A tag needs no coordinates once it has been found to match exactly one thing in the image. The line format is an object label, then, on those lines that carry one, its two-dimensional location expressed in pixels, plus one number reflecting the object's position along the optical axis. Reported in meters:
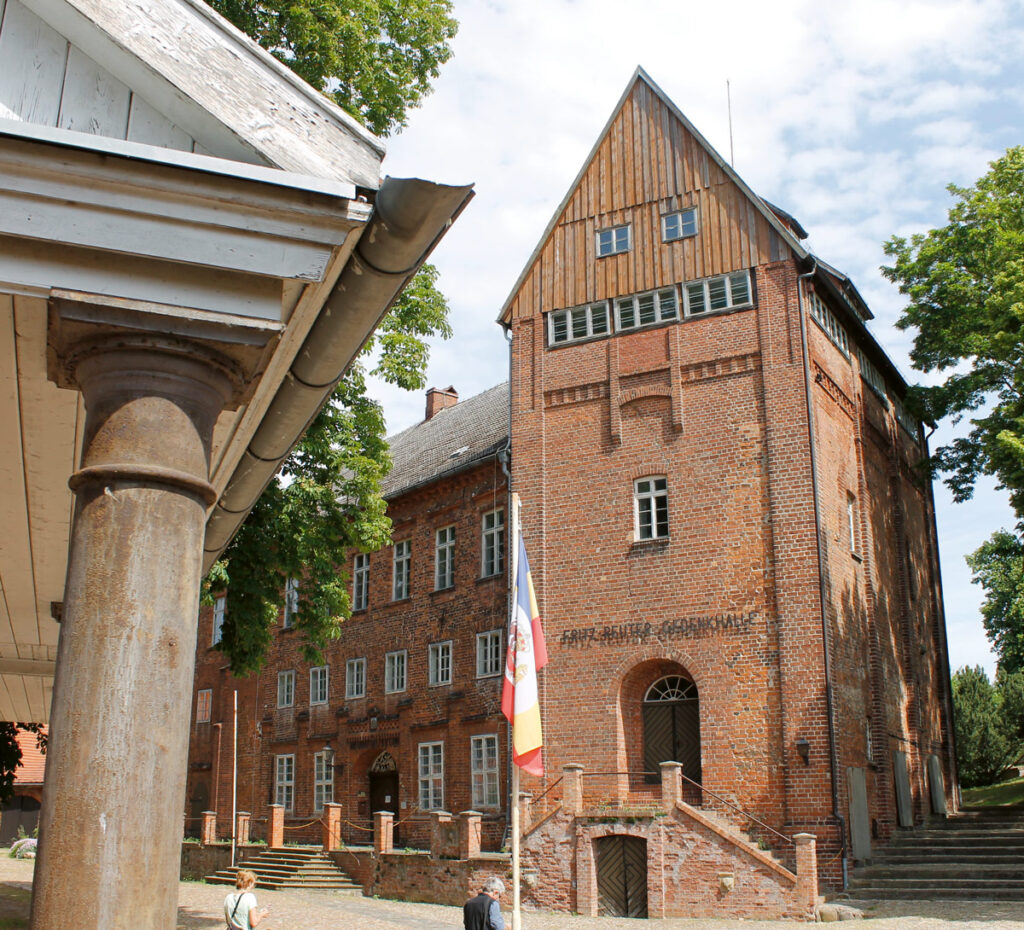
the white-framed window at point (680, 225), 23.39
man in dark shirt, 10.66
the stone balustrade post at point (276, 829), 26.72
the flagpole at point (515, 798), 9.69
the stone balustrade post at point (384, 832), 23.59
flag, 10.88
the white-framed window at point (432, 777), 26.69
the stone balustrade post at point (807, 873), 17.56
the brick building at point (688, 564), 19.58
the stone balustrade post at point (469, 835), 21.10
